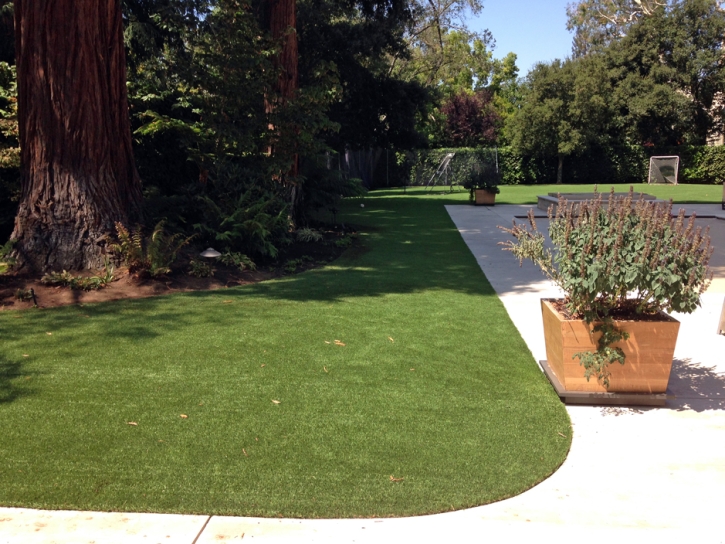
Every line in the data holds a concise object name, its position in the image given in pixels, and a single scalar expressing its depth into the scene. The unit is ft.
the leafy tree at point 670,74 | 120.78
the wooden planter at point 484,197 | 73.20
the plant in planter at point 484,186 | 73.20
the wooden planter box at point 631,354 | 15.42
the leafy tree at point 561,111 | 115.55
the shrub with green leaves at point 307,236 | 39.99
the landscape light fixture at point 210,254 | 30.53
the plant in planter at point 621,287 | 14.76
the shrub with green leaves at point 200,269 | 28.35
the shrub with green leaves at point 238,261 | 30.83
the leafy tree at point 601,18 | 166.09
